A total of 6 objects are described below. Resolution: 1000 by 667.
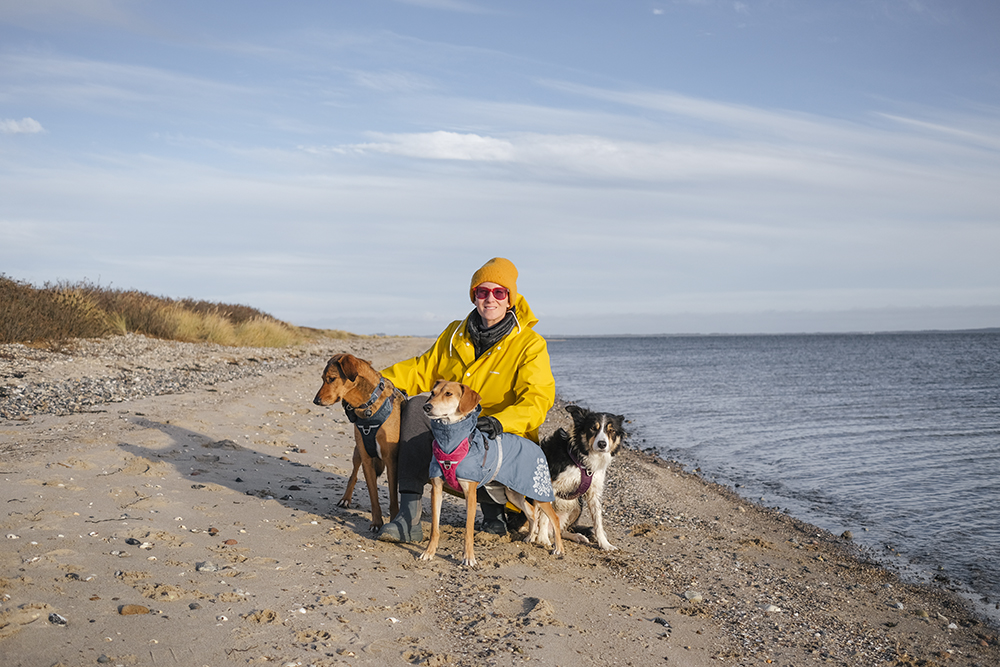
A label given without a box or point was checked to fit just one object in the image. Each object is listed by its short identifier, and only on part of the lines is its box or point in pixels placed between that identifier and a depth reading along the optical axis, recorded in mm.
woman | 4738
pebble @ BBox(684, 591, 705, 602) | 4457
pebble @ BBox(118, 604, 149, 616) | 3291
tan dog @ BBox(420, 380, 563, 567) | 4355
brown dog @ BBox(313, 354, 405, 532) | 4781
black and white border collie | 5281
